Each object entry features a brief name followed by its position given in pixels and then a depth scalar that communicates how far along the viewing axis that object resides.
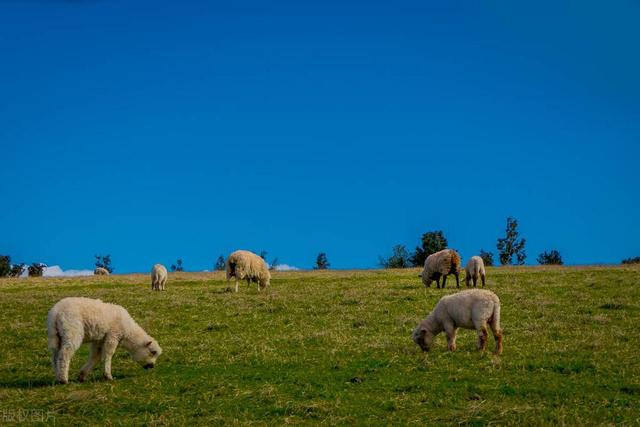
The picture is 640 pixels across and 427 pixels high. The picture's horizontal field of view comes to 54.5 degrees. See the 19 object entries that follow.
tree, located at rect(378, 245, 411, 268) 103.31
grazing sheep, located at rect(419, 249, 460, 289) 34.22
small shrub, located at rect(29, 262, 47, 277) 109.71
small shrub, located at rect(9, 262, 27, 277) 112.88
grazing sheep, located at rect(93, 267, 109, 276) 84.66
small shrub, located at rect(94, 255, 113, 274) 124.00
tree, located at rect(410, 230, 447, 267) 100.00
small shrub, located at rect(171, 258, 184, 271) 119.84
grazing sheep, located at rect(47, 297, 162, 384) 12.98
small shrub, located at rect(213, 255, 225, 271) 111.00
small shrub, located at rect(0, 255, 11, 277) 110.38
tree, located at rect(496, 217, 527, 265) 106.06
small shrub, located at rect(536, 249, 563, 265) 109.25
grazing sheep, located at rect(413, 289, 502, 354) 15.04
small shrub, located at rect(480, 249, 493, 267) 104.72
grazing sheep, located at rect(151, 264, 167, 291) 40.53
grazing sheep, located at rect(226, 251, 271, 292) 35.78
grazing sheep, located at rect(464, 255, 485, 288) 34.56
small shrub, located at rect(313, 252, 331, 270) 119.13
